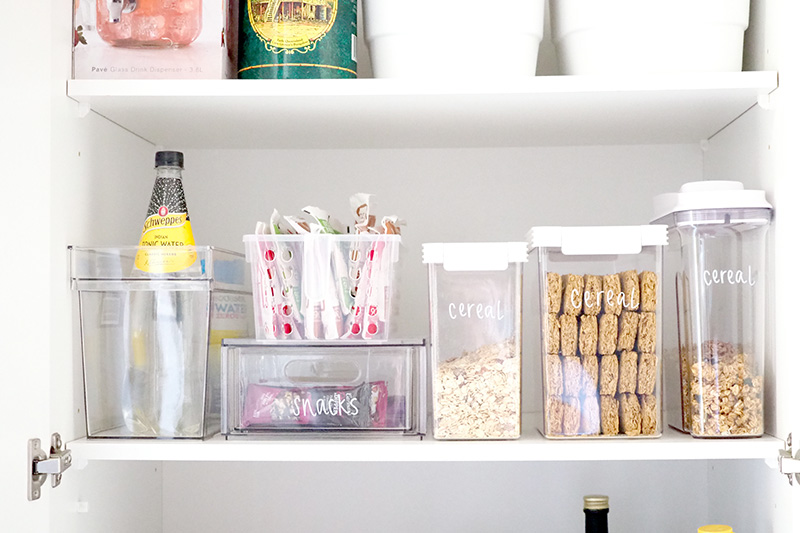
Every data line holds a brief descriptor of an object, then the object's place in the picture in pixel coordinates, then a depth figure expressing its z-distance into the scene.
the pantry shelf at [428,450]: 0.97
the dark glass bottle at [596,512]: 1.11
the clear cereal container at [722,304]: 0.99
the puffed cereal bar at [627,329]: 0.99
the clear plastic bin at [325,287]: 1.03
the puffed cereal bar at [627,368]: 0.99
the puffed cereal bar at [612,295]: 0.98
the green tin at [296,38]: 1.03
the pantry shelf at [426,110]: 1.00
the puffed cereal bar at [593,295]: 0.98
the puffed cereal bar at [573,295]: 0.98
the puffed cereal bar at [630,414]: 1.00
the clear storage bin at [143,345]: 1.03
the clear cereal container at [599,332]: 0.99
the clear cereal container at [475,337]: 1.00
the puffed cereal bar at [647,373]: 0.99
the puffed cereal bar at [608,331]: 0.98
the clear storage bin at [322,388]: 1.02
